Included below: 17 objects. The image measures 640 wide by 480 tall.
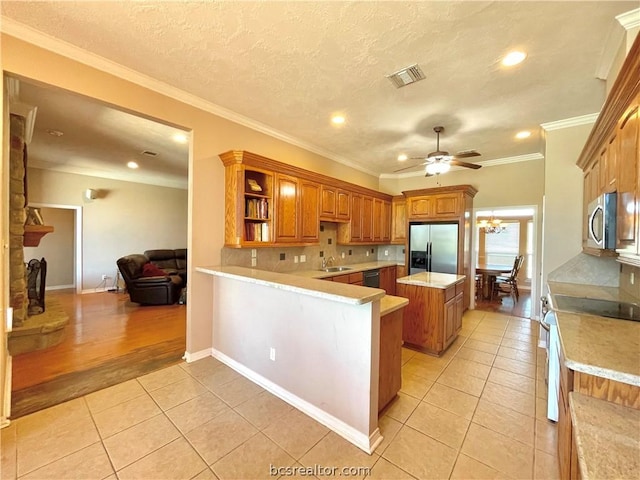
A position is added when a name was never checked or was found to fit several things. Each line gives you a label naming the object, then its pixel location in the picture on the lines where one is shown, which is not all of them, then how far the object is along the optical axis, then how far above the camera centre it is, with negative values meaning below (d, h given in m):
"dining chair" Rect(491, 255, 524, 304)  6.32 -1.10
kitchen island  3.18 -0.93
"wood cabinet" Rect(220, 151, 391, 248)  3.19 +0.48
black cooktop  1.80 -0.50
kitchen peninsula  1.81 -0.88
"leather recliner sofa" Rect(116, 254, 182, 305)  5.26 -1.02
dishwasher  4.76 -0.77
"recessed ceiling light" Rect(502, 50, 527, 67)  2.19 +1.52
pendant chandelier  7.93 +0.41
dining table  6.16 -0.96
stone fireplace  3.22 -0.52
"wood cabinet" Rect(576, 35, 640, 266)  1.40 +0.56
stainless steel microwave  1.69 +0.12
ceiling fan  3.39 +1.01
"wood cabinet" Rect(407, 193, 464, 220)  4.99 +0.62
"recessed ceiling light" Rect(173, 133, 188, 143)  4.07 +1.53
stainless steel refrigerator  4.98 -0.19
